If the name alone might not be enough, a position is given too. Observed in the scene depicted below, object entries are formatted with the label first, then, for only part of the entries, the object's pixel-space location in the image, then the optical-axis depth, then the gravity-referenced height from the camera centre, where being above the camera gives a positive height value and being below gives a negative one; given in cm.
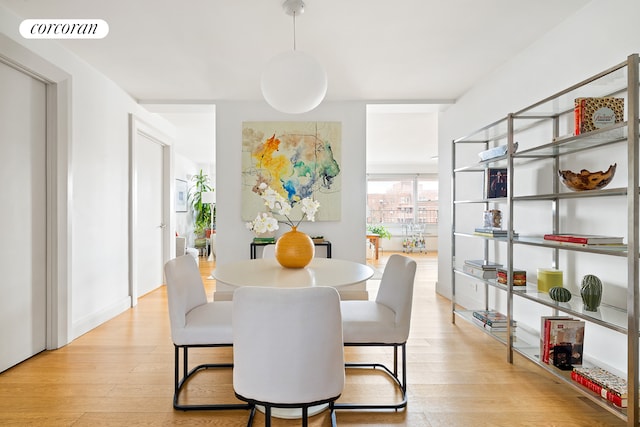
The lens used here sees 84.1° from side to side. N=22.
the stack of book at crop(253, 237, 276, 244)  404 -32
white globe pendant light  196 +74
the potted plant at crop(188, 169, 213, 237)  841 +7
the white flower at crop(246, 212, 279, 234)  215 -7
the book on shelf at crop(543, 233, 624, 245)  179 -14
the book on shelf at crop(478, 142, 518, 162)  265 +47
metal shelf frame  154 +11
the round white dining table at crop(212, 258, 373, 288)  166 -33
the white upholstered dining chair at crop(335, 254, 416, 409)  184 -58
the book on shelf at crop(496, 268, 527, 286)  248 -45
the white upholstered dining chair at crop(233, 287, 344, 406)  124 -46
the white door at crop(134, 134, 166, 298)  422 -4
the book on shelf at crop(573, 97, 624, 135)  186 +53
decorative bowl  188 +19
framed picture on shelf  280 +24
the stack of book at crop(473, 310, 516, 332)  275 -85
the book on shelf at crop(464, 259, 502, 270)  287 -43
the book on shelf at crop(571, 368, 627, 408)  163 -84
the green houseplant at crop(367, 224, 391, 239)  878 -45
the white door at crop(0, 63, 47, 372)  228 -3
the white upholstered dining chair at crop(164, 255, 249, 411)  182 -58
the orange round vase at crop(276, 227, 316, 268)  206 -22
